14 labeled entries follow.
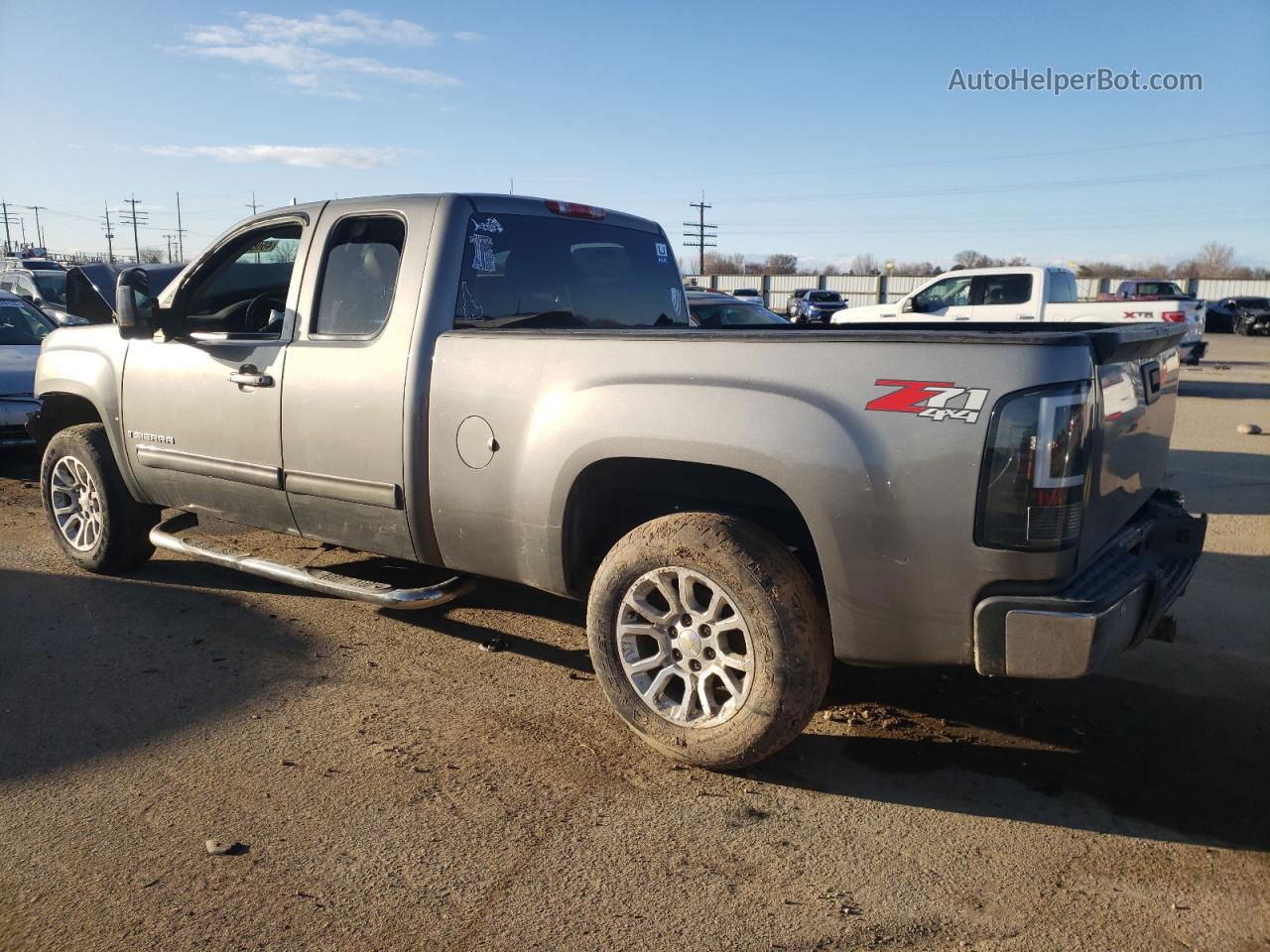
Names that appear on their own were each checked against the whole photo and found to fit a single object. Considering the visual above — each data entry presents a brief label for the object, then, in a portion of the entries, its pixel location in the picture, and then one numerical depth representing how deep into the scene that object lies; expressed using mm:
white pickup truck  15078
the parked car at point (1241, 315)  39656
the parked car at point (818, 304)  36531
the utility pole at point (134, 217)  92500
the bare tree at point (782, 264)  87938
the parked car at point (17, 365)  9016
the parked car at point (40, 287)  16828
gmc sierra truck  2871
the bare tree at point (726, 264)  90250
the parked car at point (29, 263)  28031
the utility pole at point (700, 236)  73188
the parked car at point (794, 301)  38438
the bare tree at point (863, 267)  83688
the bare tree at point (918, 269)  76631
